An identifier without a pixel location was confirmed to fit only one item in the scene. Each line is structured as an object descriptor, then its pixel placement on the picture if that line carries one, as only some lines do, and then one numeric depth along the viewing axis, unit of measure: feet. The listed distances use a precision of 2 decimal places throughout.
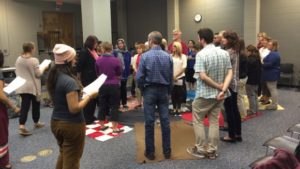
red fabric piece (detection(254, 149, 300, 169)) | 4.59
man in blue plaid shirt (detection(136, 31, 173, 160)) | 9.96
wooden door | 32.91
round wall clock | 30.36
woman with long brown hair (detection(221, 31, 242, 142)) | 11.48
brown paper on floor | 10.71
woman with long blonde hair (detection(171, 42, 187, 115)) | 15.42
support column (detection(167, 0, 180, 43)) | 32.24
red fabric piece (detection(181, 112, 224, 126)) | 14.62
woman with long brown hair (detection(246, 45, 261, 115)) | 15.43
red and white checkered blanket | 13.07
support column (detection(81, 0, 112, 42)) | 20.86
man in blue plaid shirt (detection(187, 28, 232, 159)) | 9.79
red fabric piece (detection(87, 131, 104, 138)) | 13.23
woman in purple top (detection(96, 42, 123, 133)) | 13.21
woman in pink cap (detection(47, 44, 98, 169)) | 6.68
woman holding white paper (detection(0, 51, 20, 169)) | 8.82
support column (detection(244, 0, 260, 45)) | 25.70
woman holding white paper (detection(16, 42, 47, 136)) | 12.96
